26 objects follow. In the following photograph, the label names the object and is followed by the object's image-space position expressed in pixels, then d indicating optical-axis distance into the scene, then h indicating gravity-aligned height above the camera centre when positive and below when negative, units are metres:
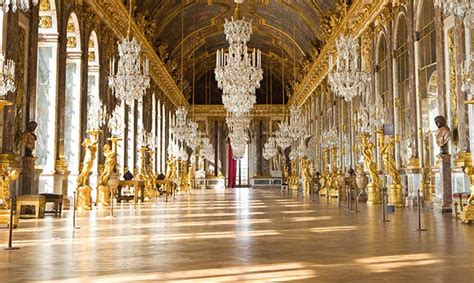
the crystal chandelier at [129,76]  11.55 +2.24
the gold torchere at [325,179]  22.73 -0.27
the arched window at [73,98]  15.16 +2.30
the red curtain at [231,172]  44.53 +0.15
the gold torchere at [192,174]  34.00 -0.01
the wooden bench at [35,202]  10.17 -0.54
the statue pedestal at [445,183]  10.73 -0.22
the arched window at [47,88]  13.20 +2.28
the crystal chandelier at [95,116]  13.07 +1.49
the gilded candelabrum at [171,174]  23.13 +0.00
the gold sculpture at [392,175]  13.84 -0.06
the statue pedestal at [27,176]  11.02 -0.03
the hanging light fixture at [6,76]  7.63 +1.47
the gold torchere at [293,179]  31.62 -0.35
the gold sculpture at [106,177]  14.66 -0.08
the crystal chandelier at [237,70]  12.52 +2.53
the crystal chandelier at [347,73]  10.47 +2.05
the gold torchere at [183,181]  29.75 -0.41
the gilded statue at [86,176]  12.86 -0.04
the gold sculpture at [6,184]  8.69 -0.16
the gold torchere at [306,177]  24.72 -0.18
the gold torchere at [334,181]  20.30 -0.32
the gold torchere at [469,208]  8.37 -0.58
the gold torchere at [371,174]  15.01 -0.03
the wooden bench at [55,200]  10.83 -0.54
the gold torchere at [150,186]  20.66 -0.48
